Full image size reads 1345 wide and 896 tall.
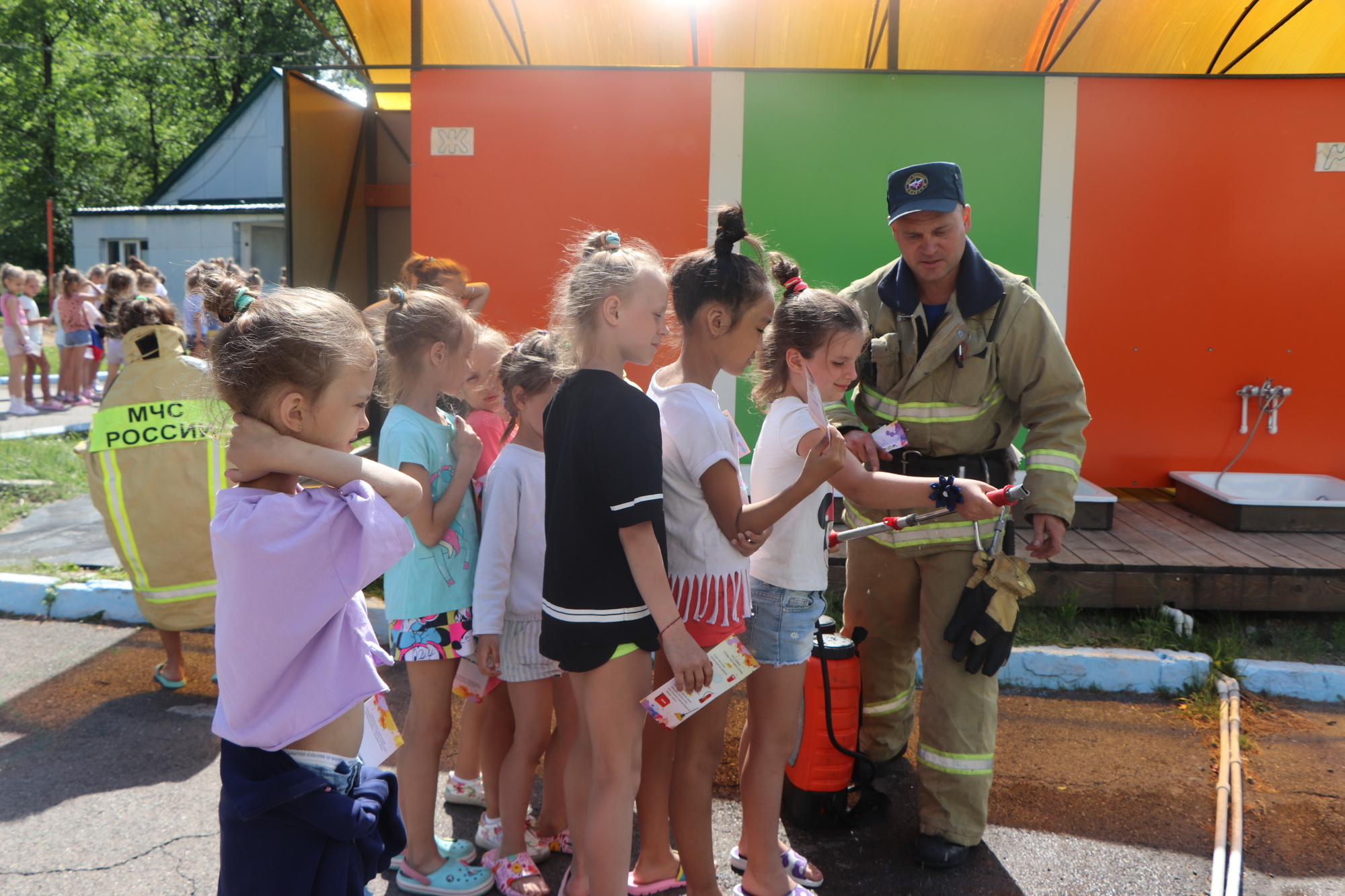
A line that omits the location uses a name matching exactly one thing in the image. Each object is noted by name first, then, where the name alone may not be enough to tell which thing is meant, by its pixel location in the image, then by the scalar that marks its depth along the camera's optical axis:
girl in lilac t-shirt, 1.56
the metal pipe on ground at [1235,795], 2.67
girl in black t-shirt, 2.01
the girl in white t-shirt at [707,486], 2.24
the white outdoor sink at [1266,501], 5.21
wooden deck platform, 4.53
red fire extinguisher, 2.95
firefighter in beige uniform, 2.88
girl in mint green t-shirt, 2.57
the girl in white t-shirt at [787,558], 2.53
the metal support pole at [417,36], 6.21
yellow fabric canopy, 6.17
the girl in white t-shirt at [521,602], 2.58
